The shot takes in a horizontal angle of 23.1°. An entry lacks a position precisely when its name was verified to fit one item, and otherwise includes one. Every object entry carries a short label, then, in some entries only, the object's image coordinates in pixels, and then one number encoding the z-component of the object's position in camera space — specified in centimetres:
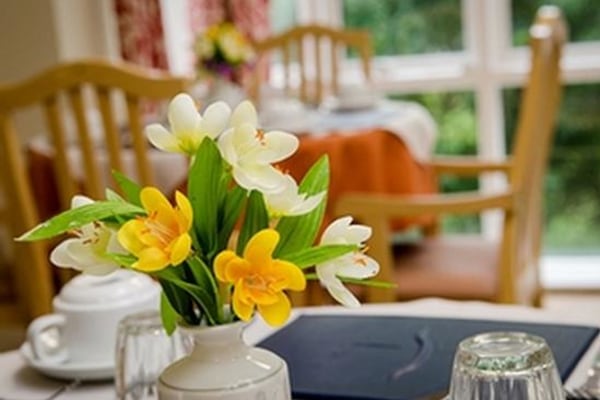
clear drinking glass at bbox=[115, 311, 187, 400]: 110
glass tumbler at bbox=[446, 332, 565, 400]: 92
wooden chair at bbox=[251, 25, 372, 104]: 357
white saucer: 124
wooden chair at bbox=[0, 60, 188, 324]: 223
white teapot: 125
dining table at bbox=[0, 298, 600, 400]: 123
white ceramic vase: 94
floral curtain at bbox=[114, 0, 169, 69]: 393
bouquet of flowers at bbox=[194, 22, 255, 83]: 284
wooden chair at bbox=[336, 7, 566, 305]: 224
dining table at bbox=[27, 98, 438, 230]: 243
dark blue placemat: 118
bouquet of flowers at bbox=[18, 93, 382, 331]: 91
